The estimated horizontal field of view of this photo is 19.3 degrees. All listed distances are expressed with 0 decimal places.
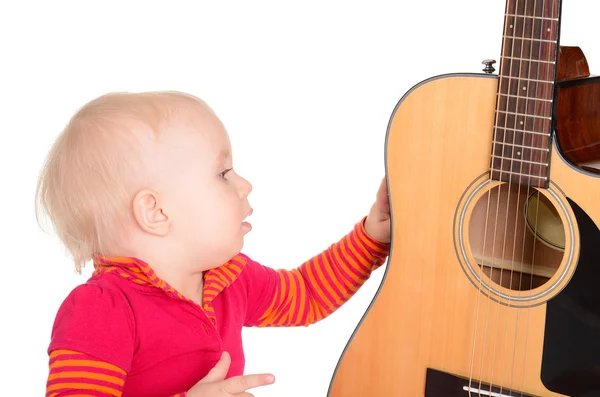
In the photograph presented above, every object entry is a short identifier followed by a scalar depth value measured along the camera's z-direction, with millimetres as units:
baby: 1402
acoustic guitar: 1413
